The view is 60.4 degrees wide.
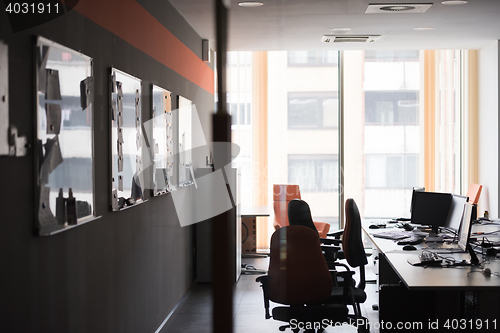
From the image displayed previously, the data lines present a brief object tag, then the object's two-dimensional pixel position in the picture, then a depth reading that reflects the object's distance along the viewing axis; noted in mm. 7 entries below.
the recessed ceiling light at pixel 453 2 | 4148
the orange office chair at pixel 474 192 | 5887
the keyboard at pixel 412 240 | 3603
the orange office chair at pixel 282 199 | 6105
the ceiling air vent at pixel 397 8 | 4234
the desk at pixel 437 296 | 2432
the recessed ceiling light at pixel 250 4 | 4176
